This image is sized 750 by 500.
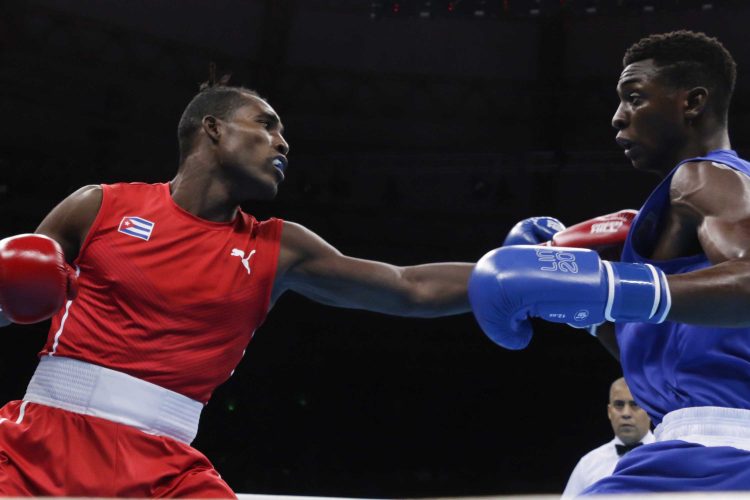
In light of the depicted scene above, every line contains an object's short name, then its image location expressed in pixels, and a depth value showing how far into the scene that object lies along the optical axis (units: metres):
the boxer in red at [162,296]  2.43
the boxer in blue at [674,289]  1.88
